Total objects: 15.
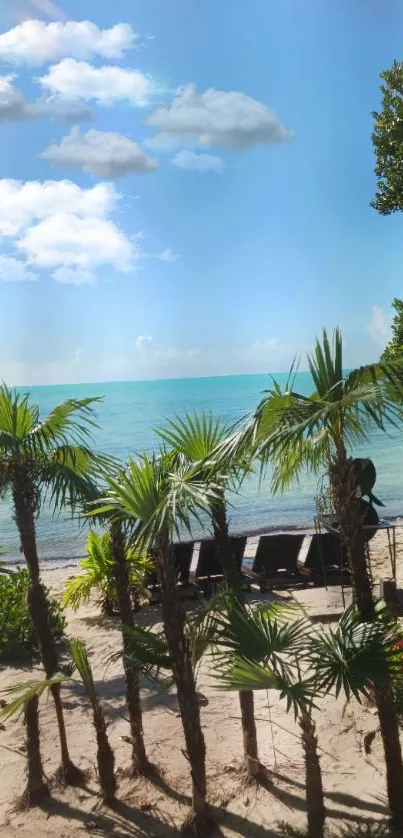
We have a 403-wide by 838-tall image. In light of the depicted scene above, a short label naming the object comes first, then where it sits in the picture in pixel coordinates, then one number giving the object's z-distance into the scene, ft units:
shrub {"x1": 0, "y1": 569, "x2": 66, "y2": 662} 30.81
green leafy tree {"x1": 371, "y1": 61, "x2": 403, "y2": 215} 39.73
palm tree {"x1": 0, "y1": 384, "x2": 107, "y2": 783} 20.44
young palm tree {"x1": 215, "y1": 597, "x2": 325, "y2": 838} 13.89
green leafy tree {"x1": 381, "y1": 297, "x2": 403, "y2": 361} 38.87
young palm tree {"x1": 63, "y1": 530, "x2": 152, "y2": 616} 35.50
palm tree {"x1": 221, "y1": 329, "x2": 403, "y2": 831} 14.74
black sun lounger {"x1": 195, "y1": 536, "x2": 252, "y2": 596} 38.42
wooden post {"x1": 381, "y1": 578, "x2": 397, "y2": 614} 18.38
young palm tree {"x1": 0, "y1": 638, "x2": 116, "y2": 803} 18.31
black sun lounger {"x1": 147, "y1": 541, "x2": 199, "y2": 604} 37.19
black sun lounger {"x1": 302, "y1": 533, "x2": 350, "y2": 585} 38.11
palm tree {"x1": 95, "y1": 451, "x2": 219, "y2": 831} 15.15
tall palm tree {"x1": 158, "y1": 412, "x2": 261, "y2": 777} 16.65
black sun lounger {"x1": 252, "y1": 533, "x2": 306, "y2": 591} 38.96
